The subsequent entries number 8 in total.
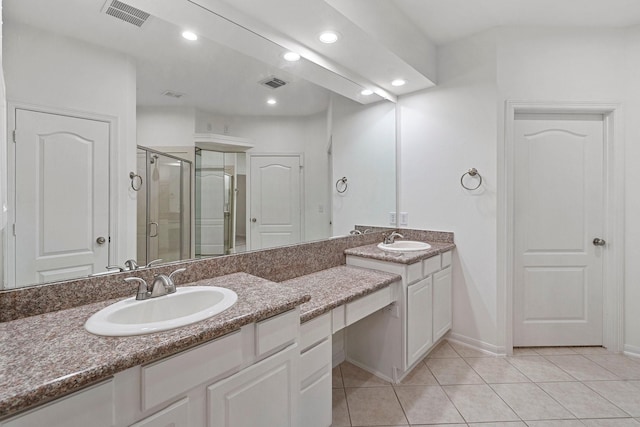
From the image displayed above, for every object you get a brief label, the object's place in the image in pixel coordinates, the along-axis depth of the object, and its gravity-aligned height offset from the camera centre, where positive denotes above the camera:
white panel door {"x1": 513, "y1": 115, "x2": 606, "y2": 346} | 2.50 -0.15
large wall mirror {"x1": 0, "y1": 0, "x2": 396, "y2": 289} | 1.13 +0.33
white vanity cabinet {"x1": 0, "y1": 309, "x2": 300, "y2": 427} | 0.76 -0.53
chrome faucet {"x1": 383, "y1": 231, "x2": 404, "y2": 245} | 2.67 -0.23
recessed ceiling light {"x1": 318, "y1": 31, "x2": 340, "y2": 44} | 1.86 +1.10
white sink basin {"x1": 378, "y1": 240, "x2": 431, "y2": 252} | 2.49 -0.29
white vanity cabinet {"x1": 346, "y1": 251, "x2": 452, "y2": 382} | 2.05 -0.81
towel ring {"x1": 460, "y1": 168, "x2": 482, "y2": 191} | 2.51 +0.31
